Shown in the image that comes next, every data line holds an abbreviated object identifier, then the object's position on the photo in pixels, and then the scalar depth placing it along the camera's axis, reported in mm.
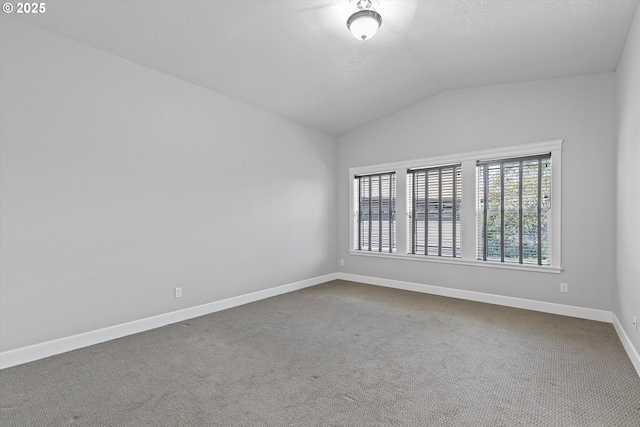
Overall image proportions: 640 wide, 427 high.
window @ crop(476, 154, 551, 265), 4145
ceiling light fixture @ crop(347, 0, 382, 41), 2795
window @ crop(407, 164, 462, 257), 4910
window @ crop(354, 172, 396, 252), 5664
